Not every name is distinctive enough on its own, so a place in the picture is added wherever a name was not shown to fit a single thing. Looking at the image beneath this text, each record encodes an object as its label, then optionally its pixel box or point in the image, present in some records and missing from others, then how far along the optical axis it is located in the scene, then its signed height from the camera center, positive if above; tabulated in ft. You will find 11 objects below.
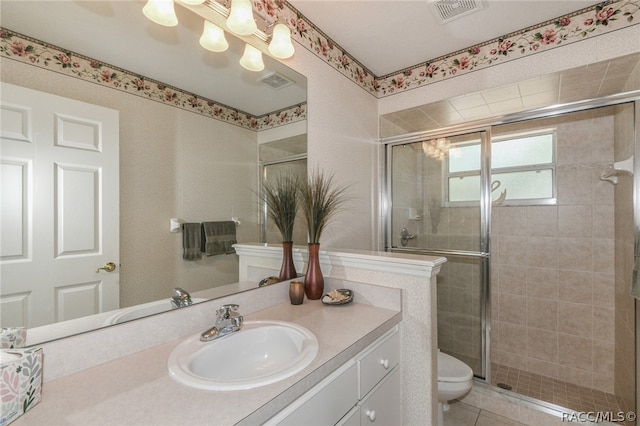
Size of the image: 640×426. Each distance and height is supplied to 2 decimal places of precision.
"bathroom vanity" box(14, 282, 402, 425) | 1.99 -1.44
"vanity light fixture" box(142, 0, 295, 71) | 3.32 +2.54
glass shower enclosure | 6.47 -0.84
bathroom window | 6.72 +1.11
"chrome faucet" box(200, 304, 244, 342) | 3.21 -1.33
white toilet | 5.08 -3.12
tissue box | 1.86 -1.18
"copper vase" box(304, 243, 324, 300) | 4.66 -1.09
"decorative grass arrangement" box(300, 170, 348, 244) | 4.69 +0.13
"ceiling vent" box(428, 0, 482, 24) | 4.83 +3.58
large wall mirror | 2.50 +1.03
